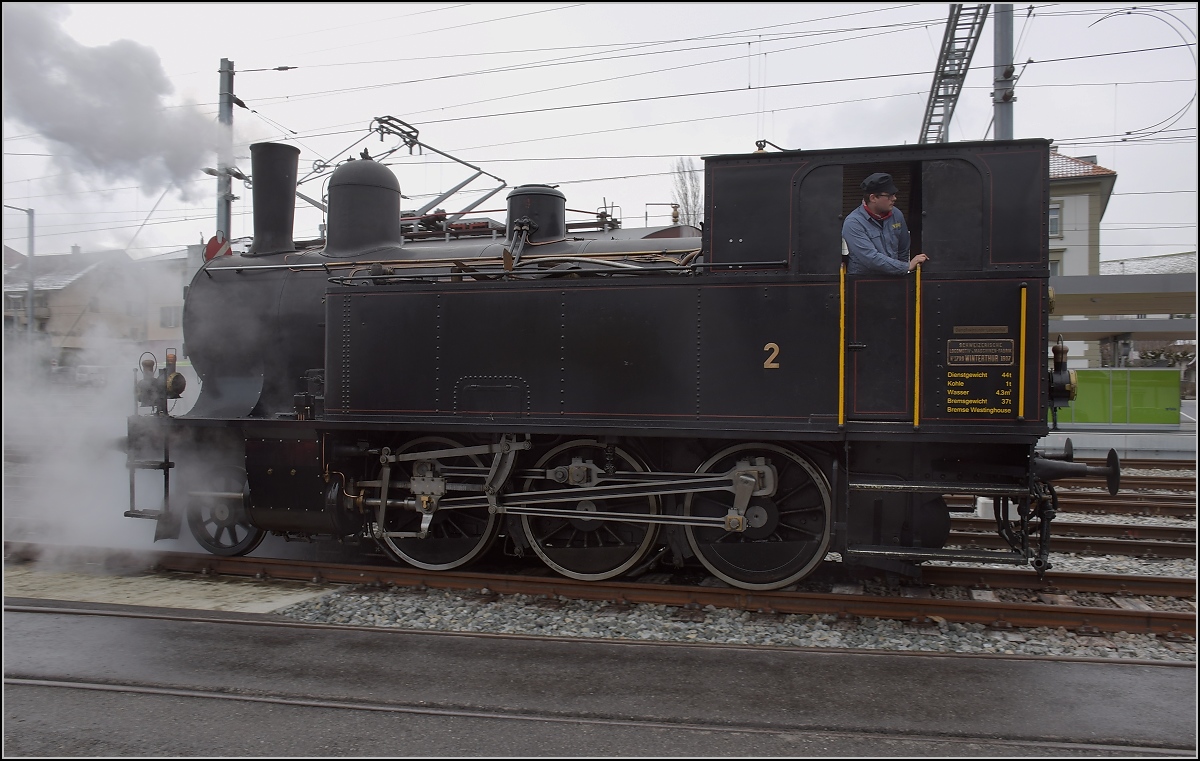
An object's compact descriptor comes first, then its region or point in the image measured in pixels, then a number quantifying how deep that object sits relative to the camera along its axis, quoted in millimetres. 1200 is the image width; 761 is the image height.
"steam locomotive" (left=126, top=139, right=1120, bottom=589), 4996
